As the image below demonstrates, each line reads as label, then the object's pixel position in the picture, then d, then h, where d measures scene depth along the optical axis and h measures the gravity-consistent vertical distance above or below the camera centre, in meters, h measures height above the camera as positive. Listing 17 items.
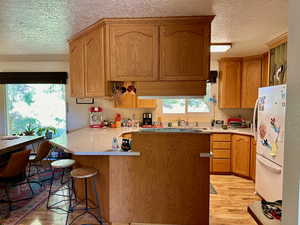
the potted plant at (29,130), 4.56 -0.60
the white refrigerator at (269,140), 2.41 -0.45
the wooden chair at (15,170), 2.69 -0.88
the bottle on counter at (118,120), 4.59 -0.35
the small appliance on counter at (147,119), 4.63 -0.32
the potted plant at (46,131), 4.67 -0.62
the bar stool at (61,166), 2.61 -0.78
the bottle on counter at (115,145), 2.37 -0.47
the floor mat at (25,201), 2.55 -1.40
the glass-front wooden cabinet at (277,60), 2.86 +0.68
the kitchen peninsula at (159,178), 2.27 -0.83
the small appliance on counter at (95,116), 4.70 -0.26
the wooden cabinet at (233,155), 3.77 -0.96
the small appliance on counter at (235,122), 4.41 -0.36
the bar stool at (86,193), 2.32 -1.13
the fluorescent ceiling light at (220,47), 3.21 +0.94
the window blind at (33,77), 4.62 +0.62
